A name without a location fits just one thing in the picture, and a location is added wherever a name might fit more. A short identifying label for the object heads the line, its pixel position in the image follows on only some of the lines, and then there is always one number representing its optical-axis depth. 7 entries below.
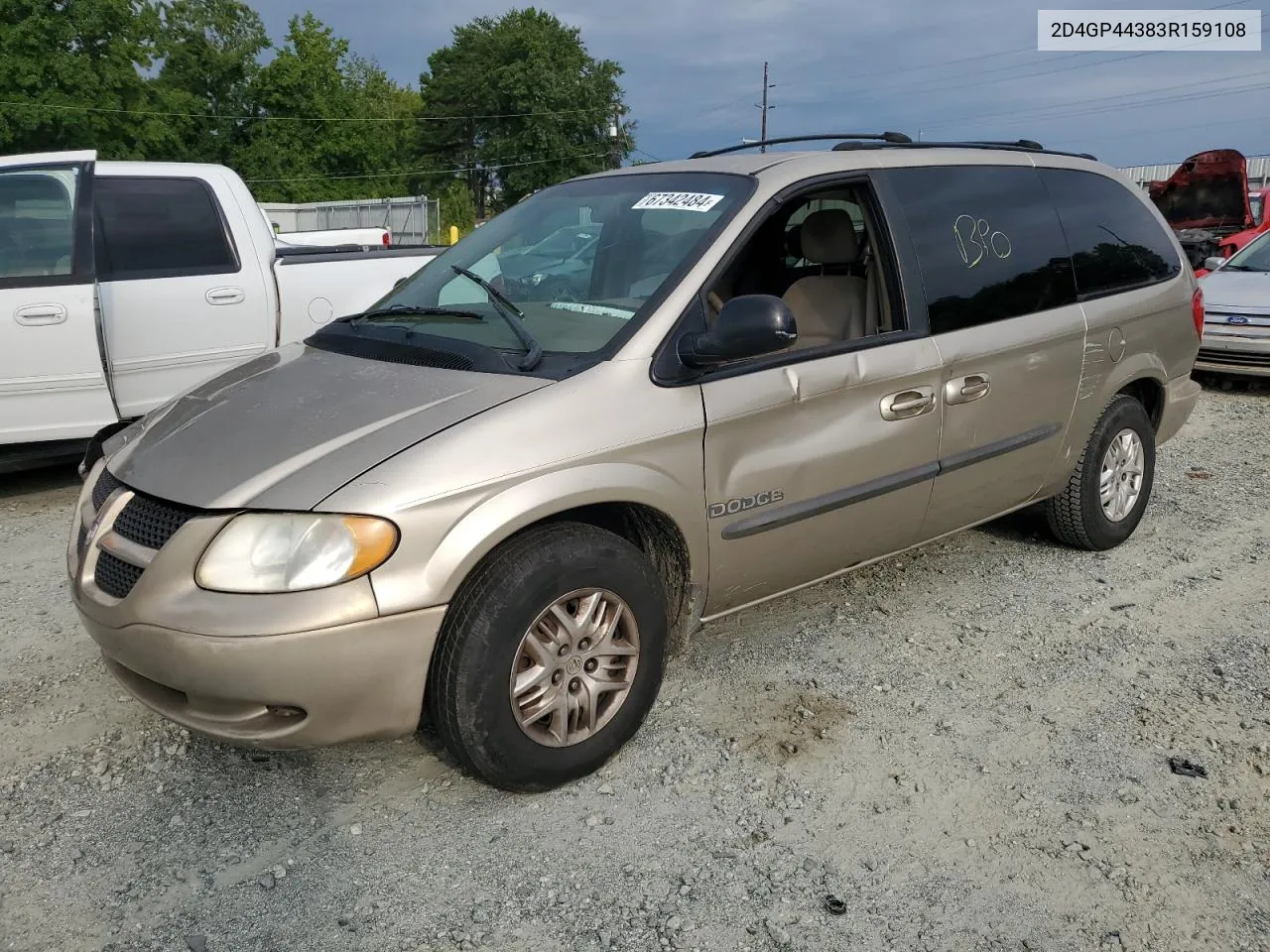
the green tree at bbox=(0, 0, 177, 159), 41.97
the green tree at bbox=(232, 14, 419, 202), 61.41
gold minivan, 2.58
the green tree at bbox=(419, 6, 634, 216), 70.50
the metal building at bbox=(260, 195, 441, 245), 33.25
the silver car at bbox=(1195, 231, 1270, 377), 8.81
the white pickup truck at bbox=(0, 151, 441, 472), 5.57
